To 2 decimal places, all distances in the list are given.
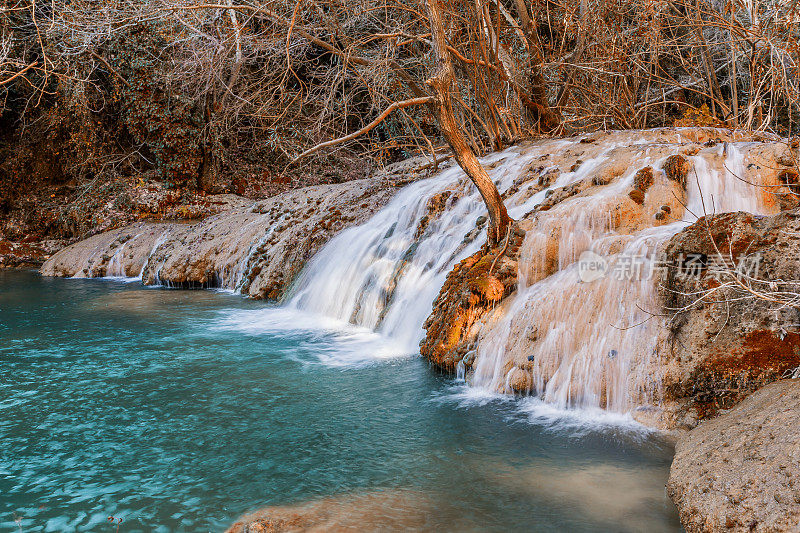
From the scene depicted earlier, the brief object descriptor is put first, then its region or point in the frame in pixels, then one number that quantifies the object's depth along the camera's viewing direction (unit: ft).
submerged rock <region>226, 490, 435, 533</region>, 10.92
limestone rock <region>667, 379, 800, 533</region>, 9.48
